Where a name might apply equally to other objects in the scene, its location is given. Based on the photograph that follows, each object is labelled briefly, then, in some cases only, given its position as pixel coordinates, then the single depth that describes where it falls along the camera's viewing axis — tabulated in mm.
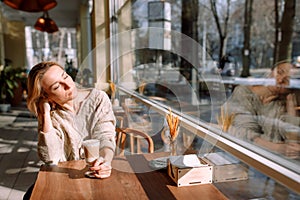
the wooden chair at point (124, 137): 1735
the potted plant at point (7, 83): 6117
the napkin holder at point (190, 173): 1095
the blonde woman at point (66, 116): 1256
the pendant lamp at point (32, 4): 3696
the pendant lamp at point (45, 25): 6035
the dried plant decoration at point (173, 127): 1321
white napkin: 1143
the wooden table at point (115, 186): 1022
